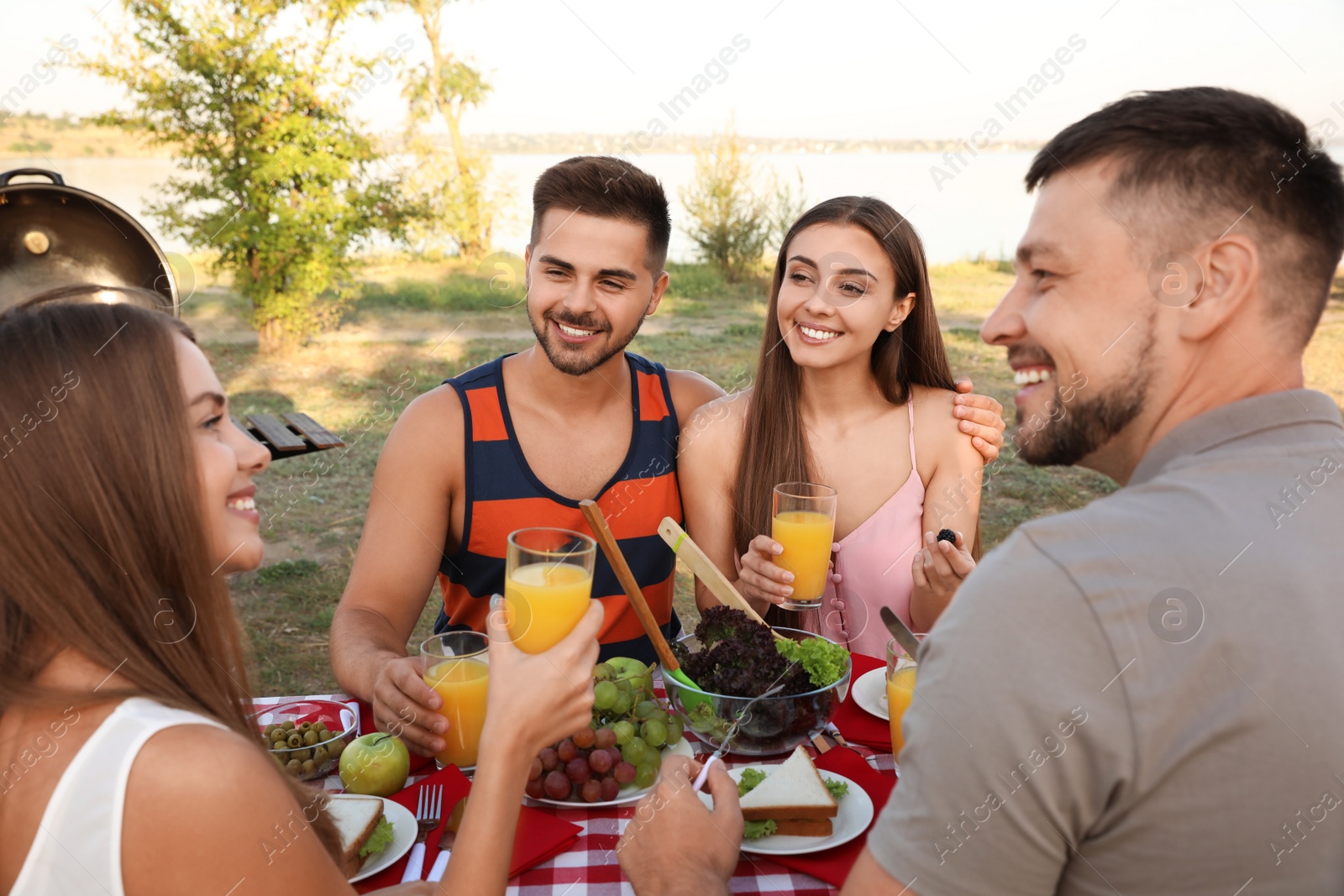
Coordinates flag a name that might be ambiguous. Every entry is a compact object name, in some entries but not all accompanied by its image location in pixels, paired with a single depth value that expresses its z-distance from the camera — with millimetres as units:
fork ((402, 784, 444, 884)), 1717
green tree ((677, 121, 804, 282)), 15023
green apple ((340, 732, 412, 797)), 1883
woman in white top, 1219
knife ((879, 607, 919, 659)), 2084
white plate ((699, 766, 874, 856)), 1696
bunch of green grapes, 1846
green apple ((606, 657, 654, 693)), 2059
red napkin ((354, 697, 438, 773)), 2051
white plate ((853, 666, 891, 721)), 2242
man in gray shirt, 1150
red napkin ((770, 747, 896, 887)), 1662
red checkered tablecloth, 1634
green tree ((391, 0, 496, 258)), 11891
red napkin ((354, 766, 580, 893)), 1660
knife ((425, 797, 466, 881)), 1698
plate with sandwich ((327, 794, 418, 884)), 1644
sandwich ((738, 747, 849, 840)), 1730
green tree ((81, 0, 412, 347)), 9781
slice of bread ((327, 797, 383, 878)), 1636
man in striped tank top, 3008
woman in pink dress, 3264
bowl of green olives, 1953
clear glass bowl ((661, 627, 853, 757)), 2006
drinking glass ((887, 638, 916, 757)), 2004
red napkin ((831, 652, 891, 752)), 2154
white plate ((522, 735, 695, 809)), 1840
